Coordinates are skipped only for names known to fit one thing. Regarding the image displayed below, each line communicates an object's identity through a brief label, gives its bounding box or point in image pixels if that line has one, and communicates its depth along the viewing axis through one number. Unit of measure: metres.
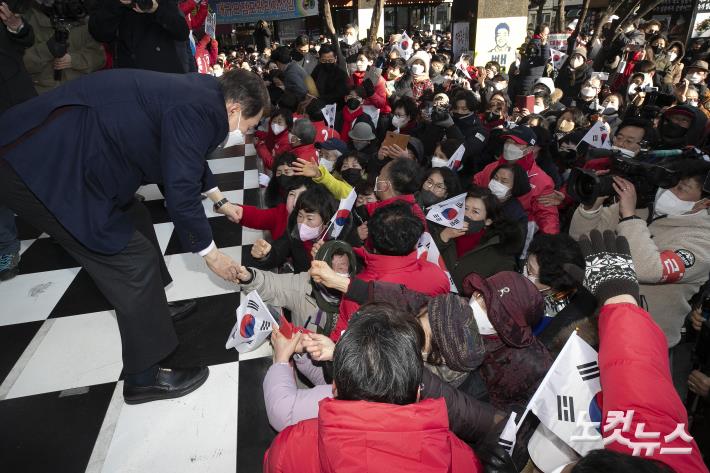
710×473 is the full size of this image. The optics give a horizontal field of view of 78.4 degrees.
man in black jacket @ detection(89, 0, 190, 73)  2.67
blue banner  11.13
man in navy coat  1.36
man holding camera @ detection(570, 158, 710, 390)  1.49
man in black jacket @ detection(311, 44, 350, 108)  4.58
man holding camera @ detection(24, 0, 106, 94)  2.69
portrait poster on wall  8.43
